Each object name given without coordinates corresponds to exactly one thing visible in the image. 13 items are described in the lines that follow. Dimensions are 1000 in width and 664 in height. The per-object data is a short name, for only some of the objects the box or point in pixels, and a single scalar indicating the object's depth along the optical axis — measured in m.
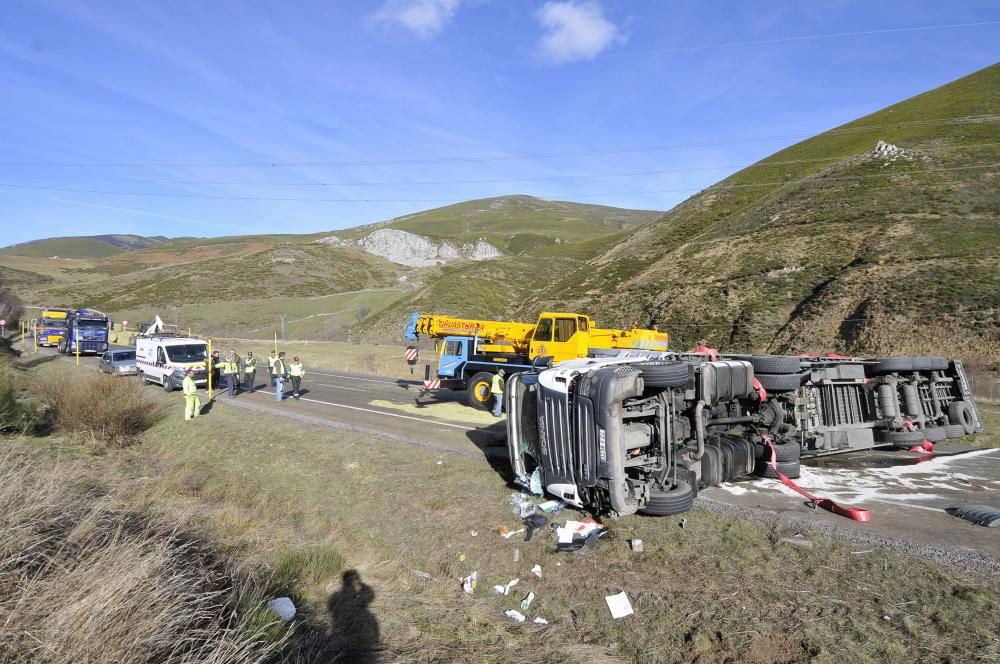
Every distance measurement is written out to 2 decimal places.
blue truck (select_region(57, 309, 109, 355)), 30.36
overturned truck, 6.36
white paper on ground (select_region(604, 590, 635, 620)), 4.81
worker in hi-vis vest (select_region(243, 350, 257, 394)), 18.19
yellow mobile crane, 15.96
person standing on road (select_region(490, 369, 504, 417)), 14.59
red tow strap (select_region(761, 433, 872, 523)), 6.39
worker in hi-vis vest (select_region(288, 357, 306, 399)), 17.78
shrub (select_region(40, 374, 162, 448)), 11.67
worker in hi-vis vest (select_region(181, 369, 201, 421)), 13.42
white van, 17.95
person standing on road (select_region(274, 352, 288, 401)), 17.04
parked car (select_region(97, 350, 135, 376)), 20.64
